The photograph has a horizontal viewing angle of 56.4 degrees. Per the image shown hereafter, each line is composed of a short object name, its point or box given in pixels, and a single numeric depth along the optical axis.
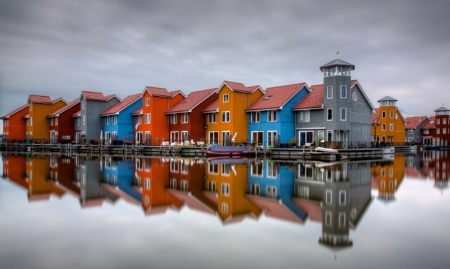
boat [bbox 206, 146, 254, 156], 45.50
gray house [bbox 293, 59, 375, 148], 45.84
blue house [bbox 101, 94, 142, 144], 64.38
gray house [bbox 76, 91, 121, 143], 67.81
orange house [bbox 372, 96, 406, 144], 77.00
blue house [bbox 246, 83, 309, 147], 48.72
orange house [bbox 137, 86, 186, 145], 59.25
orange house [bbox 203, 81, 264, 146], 51.34
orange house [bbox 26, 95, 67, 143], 76.50
